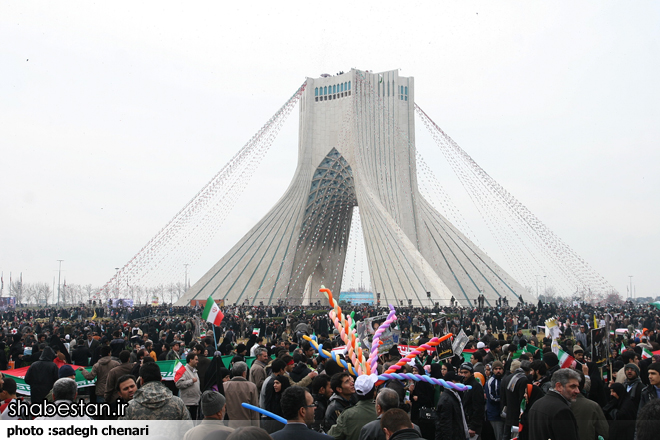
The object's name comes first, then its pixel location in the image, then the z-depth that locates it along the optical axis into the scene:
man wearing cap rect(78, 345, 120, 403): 7.29
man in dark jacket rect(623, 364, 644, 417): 5.45
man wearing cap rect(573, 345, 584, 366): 7.27
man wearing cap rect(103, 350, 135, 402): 6.33
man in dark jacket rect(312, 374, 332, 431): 5.48
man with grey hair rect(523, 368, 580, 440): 4.18
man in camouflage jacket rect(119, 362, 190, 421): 4.25
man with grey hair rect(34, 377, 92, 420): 4.33
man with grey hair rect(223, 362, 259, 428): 5.59
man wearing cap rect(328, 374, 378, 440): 4.28
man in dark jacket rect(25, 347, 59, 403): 7.05
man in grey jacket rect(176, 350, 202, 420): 6.58
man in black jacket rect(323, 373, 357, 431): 4.83
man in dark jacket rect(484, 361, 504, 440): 6.57
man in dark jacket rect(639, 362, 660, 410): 5.14
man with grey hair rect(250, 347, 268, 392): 6.98
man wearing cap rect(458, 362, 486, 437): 6.07
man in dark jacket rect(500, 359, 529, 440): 5.74
